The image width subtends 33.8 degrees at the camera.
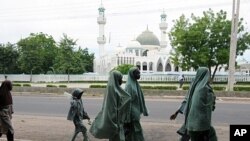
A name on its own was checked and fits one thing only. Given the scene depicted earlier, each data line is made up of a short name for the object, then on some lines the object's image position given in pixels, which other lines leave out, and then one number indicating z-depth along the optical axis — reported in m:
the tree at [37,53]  57.34
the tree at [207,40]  40.19
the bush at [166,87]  28.43
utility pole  26.00
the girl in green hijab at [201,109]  5.79
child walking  8.57
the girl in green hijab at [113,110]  6.22
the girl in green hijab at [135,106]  6.78
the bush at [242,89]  27.21
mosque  79.00
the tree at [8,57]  57.08
